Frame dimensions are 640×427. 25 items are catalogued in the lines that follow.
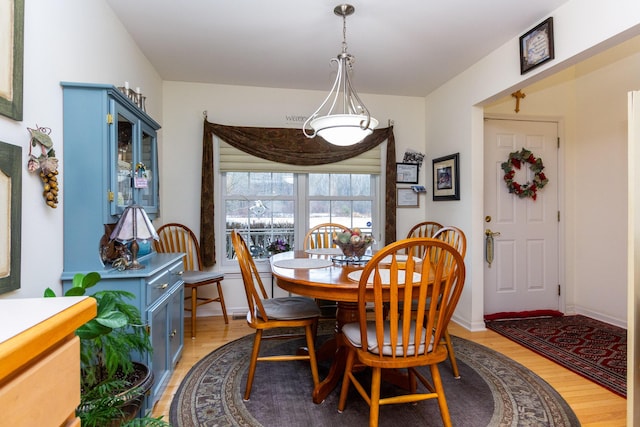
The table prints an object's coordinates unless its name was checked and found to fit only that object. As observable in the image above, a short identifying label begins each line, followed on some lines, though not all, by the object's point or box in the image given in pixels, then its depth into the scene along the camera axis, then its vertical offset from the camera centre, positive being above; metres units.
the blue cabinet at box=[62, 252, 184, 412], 1.78 -0.50
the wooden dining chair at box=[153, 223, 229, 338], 3.16 -0.37
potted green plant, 1.14 -0.56
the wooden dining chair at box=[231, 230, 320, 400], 1.94 -0.59
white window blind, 3.58 +0.54
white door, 3.52 -0.10
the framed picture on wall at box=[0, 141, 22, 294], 1.27 +0.00
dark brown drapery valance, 3.46 +0.67
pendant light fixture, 2.08 +0.55
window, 3.72 +0.12
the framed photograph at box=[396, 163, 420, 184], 3.95 +0.48
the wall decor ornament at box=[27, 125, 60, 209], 1.46 +0.23
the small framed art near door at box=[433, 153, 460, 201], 3.39 +0.38
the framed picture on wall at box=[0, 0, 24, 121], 1.27 +0.60
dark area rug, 1.80 -1.05
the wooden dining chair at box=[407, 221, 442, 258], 3.49 -0.17
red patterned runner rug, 2.30 -1.04
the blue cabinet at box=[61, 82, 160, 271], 1.73 +0.24
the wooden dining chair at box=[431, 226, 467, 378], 2.20 -0.87
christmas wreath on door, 3.49 +0.43
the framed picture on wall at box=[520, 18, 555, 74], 2.29 +1.16
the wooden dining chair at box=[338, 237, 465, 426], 1.48 -0.49
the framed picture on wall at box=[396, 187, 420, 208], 3.97 +0.19
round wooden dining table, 1.71 -0.35
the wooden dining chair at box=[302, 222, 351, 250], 3.16 -0.23
